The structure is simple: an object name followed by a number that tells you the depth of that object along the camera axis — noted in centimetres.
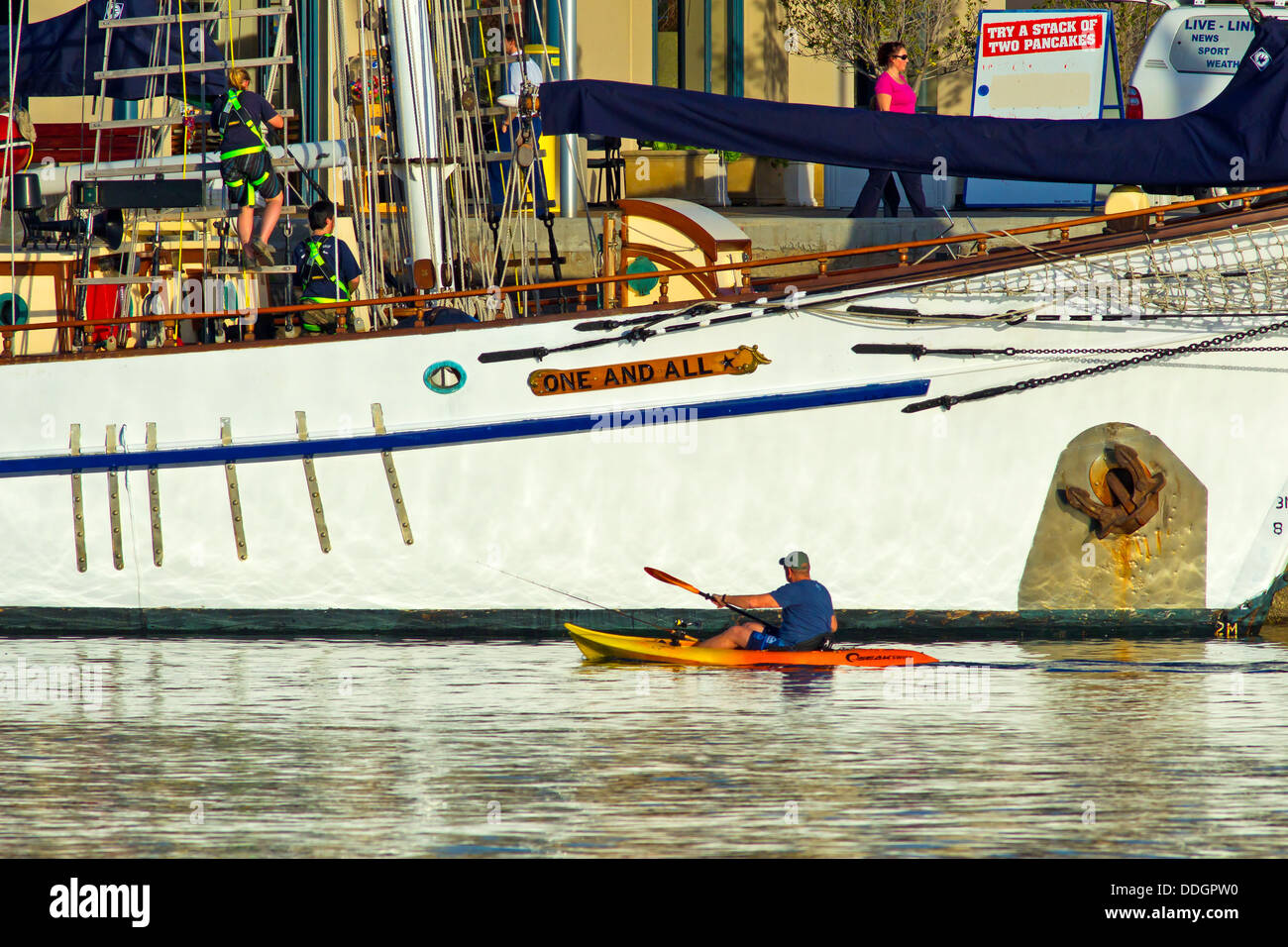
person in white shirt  1395
